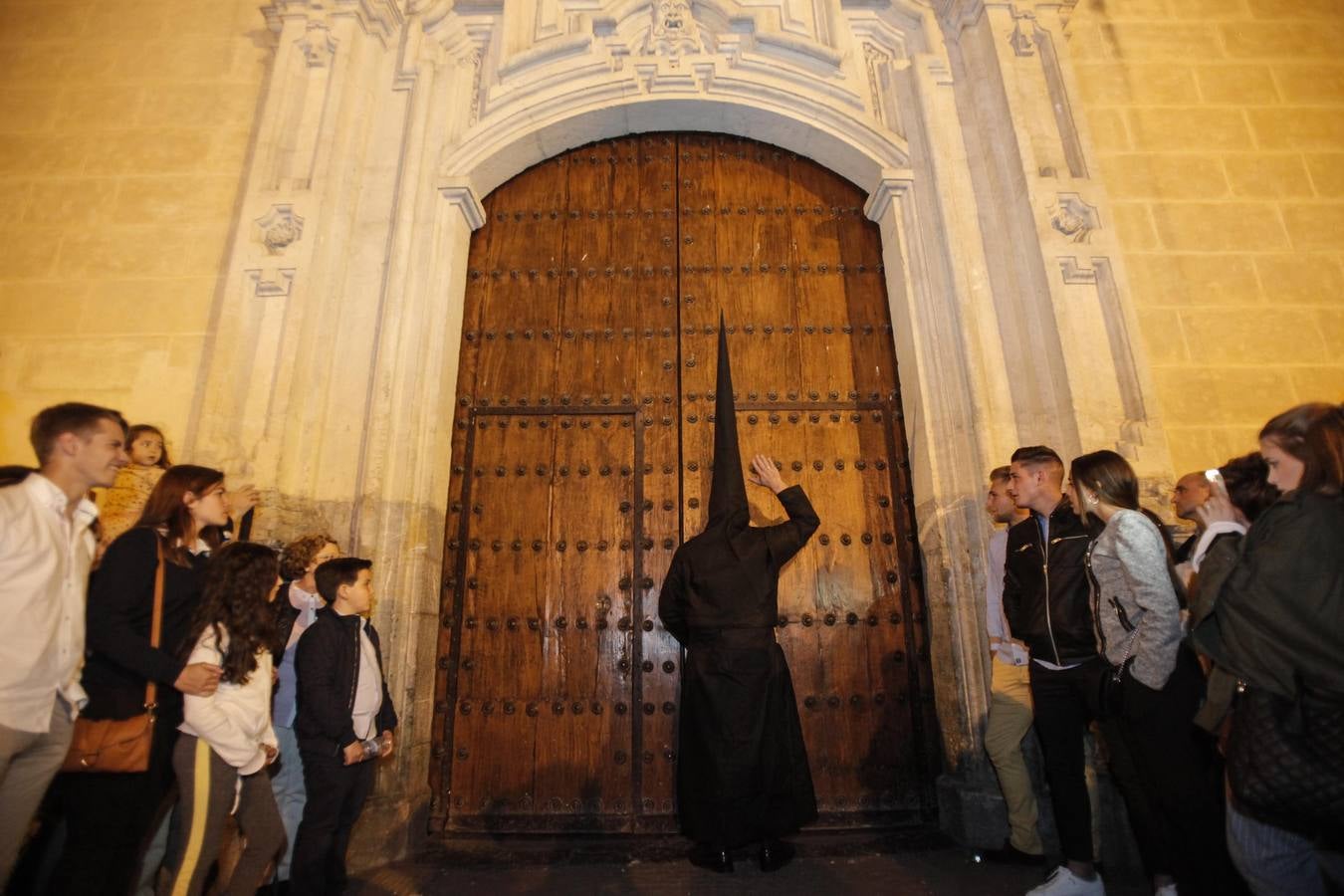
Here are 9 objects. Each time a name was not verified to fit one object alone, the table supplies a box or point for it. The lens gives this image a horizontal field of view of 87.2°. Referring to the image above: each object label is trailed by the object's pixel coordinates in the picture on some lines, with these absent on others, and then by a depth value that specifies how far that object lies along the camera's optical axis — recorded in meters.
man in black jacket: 2.36
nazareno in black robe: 2.65
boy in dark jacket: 2.38
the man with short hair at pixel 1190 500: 2.49
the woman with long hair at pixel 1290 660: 1.57
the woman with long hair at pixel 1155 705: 2.06
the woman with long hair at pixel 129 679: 1.92
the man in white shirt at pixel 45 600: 1.73
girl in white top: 2.04
